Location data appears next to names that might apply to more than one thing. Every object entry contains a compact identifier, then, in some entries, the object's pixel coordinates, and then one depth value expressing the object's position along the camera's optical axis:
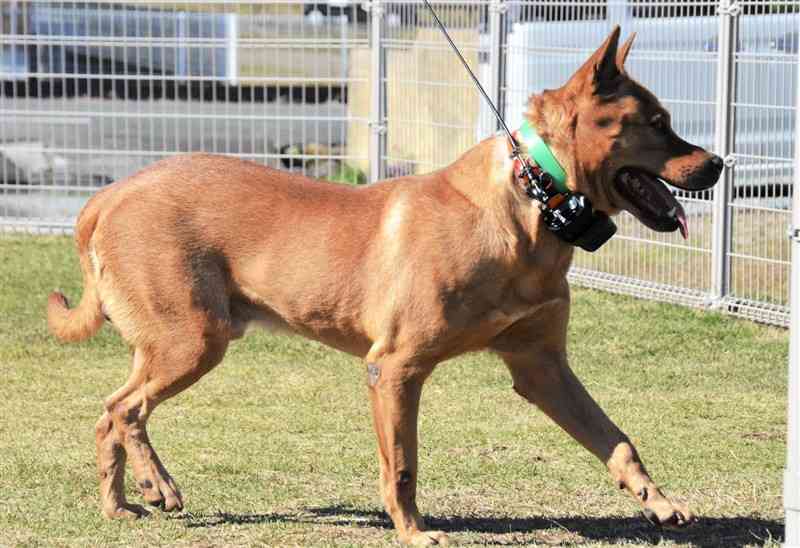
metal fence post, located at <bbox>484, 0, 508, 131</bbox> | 18.91
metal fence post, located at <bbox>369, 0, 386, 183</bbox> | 20.41
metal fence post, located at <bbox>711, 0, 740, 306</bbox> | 16.26
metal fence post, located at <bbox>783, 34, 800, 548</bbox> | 7.74
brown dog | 8.60
